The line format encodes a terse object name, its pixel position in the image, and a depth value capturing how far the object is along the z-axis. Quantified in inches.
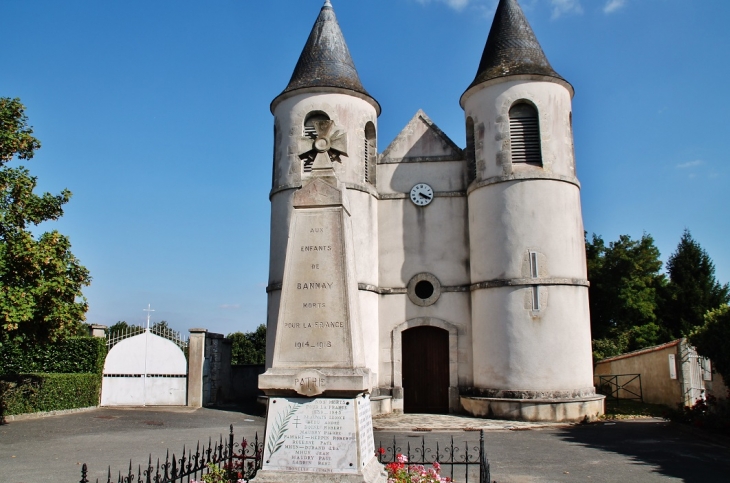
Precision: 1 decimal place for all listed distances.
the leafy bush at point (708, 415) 493.0
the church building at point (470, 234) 636.1
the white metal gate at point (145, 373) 776.3
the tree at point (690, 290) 1251.8
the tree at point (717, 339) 483.2
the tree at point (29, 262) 499.5
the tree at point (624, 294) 1196.5
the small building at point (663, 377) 713.6
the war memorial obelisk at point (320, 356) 229.9
